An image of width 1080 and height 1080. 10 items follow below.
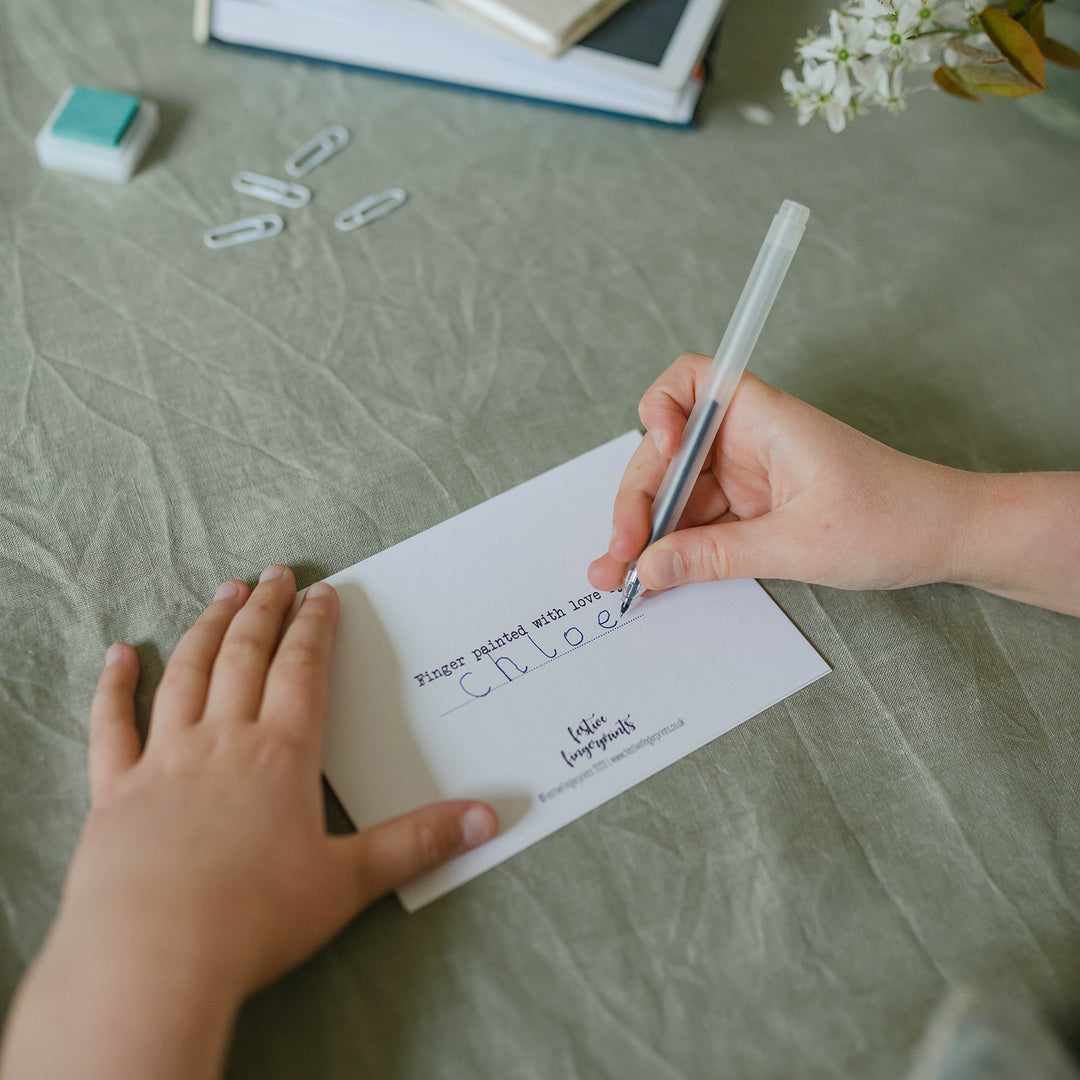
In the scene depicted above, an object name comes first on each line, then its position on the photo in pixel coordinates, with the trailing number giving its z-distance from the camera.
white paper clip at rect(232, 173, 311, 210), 0.73
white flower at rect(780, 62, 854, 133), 0.62
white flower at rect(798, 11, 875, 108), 0.60
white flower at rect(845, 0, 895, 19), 0.57
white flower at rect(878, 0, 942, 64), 0.58
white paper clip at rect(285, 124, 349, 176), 0.75
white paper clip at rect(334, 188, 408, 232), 0.72
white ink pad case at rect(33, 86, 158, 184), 0.71
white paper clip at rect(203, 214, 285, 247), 0.70
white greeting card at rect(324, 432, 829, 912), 0.49
